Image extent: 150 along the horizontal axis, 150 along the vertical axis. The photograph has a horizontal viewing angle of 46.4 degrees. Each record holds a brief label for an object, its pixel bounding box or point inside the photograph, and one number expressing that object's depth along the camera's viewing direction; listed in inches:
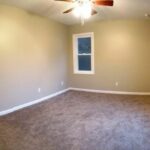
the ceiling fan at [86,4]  135.1
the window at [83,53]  249.8
